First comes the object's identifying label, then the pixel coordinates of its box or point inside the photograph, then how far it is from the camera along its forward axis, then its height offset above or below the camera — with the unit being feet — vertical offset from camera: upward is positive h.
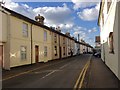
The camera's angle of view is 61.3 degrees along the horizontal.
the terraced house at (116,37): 18.55 +1.88
